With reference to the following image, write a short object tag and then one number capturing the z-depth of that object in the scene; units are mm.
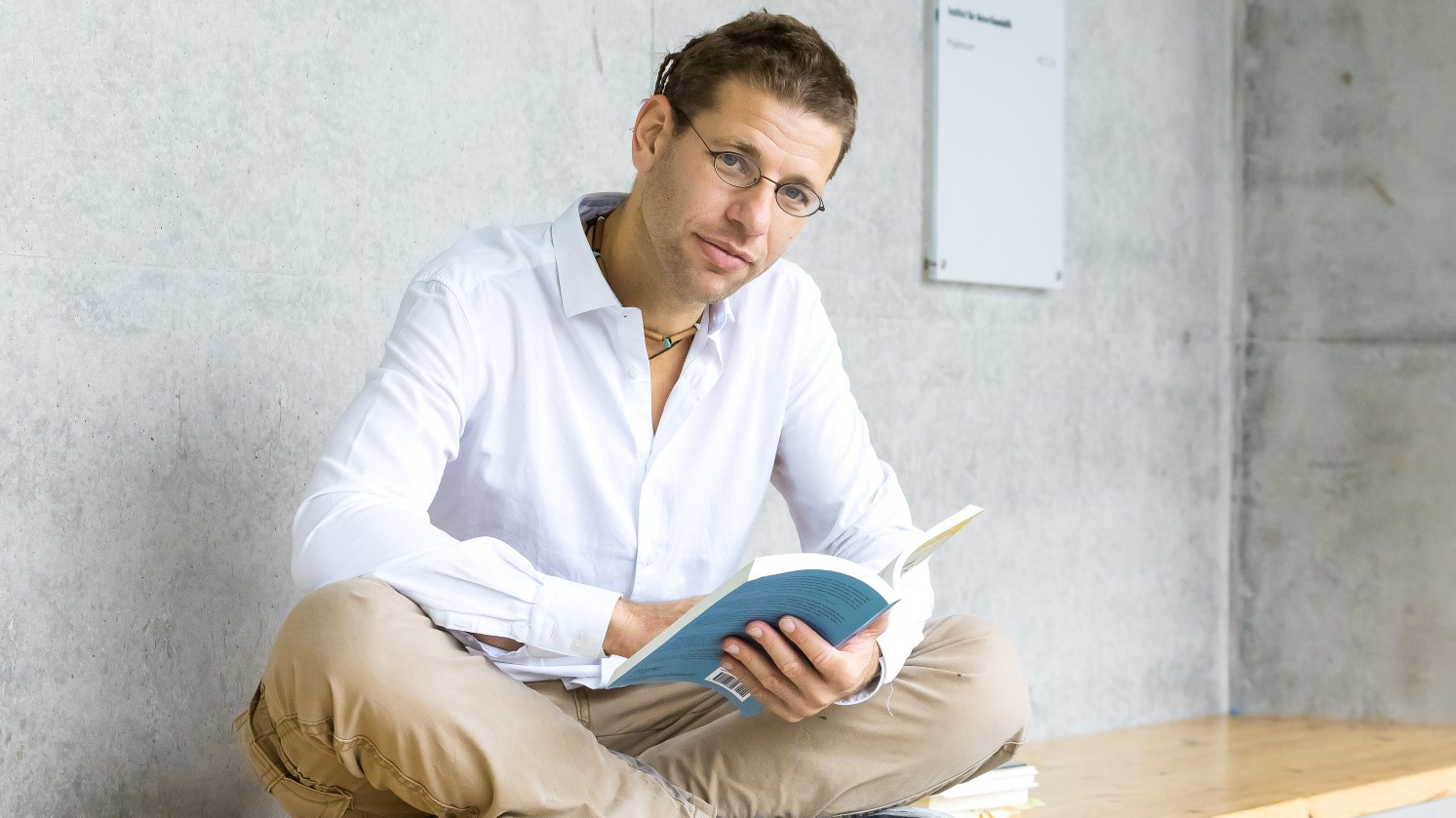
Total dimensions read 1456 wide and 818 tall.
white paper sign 3270
